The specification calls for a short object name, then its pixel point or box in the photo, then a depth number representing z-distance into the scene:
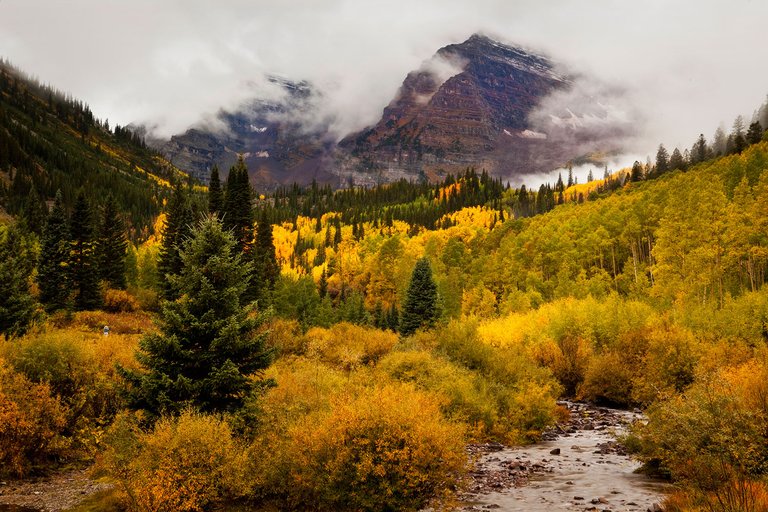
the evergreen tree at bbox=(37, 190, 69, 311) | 56.94
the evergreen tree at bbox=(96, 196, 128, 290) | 66.16
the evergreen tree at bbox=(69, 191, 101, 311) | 58.50
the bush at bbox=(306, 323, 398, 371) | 39.91
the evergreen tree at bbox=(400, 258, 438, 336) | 63.44
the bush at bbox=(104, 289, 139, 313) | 61.69
